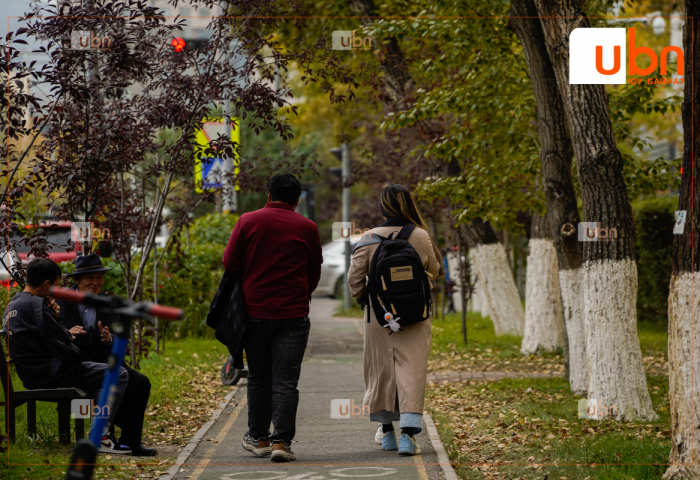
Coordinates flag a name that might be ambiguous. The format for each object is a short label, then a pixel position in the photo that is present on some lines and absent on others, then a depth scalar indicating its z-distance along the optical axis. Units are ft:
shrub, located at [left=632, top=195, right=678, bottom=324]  102.99
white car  168.35
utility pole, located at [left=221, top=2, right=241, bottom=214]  57.31
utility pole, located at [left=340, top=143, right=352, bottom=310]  129.39
